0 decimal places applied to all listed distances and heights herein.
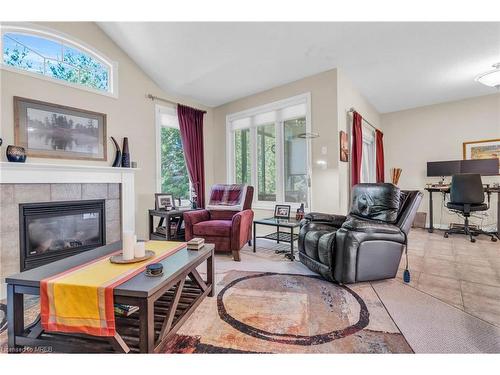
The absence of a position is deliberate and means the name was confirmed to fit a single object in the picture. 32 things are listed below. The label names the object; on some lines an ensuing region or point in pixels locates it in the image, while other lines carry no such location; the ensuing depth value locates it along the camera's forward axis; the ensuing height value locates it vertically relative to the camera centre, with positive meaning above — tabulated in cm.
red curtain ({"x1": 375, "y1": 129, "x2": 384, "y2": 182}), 544 +59
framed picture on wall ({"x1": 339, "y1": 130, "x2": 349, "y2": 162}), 364 +56
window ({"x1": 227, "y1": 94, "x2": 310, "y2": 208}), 400 +61
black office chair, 398 -20
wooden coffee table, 123 -72
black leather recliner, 223 -52
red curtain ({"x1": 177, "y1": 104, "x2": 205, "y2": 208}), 434 +74
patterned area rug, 143 -90
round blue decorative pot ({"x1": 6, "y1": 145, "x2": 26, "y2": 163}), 248 +35
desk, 413 -12
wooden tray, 160 -46
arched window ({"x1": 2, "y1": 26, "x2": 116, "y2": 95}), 266 +152
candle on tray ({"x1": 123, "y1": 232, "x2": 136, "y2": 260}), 165 -38
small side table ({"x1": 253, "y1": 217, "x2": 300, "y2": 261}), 305 -48
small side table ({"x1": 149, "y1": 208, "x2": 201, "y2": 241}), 347 -53
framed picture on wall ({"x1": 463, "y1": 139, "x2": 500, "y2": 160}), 460 +64
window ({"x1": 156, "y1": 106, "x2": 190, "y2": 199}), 412 +50
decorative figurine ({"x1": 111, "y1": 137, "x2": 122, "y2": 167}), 342 +43
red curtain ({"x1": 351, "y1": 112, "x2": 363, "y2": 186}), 400 +56
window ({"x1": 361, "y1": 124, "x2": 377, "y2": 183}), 523 +56
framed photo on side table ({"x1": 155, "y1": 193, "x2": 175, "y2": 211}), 371 -22
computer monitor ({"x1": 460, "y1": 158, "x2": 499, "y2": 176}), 444 +31
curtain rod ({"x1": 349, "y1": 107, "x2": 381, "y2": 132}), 392 +119
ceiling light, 304 +130
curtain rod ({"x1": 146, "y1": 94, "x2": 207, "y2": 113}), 388 +140
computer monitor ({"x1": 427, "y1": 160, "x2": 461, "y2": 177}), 479 +31
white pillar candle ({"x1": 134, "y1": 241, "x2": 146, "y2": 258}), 169 -42
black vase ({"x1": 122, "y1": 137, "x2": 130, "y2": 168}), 346 +45
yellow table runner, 125 -58
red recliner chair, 306 -44
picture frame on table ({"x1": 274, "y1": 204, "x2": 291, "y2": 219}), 357 -37
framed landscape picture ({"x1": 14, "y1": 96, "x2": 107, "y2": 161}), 267 +67
